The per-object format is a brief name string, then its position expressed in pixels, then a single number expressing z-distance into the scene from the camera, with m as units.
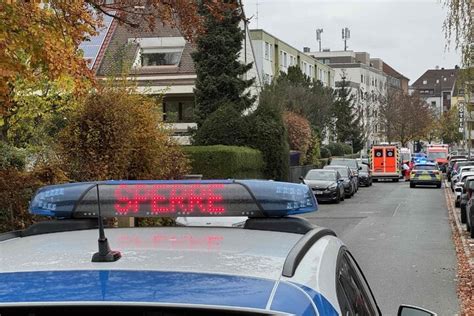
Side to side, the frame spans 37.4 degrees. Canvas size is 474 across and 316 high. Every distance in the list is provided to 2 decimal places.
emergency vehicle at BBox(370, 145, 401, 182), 52.05
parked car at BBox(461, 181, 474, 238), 17.36
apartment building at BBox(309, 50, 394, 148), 94.19
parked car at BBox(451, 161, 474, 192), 33.31
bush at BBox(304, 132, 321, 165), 47.56
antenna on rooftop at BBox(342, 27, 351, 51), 127.88
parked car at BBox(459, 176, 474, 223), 18.97
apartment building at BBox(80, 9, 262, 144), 44.47
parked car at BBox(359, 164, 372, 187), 47.00
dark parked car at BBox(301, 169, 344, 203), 31.52
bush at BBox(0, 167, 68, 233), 10.58
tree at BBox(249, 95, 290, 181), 31.28
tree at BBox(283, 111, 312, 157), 42.72
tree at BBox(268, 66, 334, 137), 48.28
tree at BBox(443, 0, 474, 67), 13.80
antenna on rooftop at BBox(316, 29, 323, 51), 119.25
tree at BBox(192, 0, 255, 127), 33.66
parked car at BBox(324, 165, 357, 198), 35.62
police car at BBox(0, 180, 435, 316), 1.87
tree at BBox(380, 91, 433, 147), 88.88
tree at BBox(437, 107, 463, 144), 108.07
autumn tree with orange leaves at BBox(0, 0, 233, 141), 8.97
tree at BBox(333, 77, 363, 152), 72.75
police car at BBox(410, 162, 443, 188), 43.78
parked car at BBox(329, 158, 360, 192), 43.39
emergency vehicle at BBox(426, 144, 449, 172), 72.01
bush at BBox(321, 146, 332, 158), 61.12
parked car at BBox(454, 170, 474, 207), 25.09
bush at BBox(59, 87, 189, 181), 13.53
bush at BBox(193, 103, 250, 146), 30.58
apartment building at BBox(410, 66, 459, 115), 171.25
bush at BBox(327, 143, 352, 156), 66.97
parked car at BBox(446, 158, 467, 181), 51.02
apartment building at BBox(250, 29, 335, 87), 58.59
